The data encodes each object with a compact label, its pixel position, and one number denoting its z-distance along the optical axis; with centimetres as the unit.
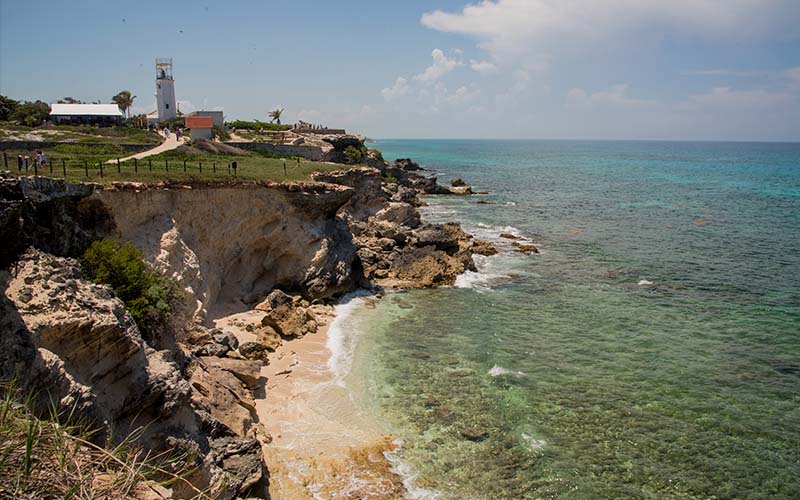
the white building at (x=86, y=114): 5875
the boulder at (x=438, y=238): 3925
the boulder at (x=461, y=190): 8356
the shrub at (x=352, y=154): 6696
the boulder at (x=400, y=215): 4706
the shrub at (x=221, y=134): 5582
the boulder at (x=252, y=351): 2236
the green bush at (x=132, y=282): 1830
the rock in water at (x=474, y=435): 1766
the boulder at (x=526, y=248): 4425
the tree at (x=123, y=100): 7544
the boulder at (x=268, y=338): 2383
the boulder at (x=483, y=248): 4319
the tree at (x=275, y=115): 8971
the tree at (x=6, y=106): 5569
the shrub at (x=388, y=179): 7266
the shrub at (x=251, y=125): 7419
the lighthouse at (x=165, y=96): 6266
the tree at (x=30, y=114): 5214
